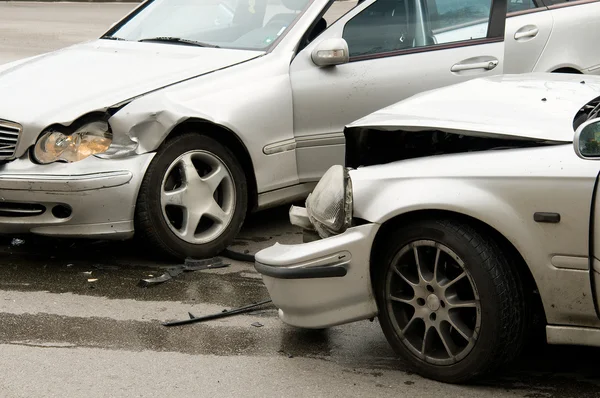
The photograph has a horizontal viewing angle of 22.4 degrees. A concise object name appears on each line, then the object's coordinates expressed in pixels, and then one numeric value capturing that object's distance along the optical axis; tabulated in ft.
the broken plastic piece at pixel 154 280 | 26.86
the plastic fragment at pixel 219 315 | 23.99
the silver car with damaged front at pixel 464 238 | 18.29
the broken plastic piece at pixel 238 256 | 28.98
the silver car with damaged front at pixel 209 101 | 26.87
